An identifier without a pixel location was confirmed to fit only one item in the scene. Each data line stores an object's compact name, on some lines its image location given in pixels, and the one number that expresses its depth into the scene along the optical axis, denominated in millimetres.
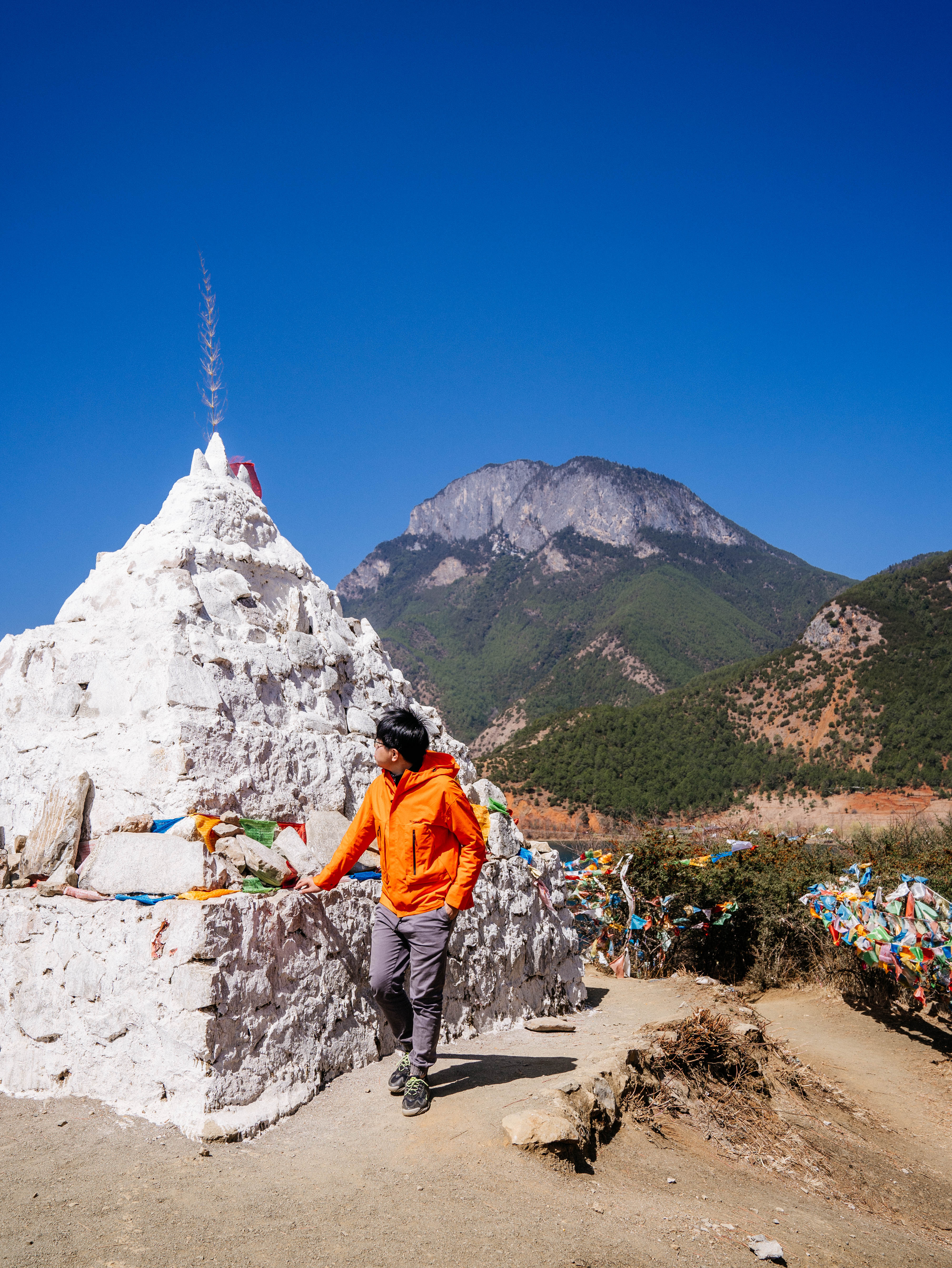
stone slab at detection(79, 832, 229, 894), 3467
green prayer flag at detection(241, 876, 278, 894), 3514
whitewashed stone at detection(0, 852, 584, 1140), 3133
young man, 3275
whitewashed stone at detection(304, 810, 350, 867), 4168
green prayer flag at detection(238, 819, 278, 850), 4004
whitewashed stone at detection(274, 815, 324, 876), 3975
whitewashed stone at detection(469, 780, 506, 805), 5660
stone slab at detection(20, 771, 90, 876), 3828
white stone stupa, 4102
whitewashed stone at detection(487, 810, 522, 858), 5316
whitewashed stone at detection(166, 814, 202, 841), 3721
